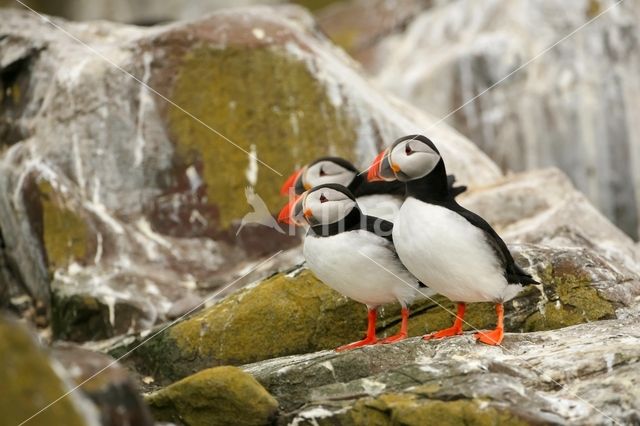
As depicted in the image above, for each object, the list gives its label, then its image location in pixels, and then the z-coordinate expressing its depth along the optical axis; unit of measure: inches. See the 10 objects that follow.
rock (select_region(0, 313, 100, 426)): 355.9
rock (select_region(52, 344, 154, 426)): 375.6
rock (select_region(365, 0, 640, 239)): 1165.1
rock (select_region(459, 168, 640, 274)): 754.8
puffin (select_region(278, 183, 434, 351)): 559.5
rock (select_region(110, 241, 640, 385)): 610.5
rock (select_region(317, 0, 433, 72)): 1331.2
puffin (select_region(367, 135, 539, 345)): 527.5
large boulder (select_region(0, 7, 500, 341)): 844.6
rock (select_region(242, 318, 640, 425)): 444.8
